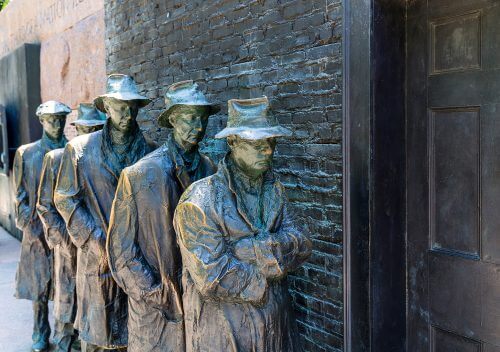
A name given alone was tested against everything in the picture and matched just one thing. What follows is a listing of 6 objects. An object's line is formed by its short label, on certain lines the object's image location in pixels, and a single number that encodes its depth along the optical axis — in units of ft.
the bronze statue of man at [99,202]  15.15
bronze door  10.87
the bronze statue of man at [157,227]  12.68
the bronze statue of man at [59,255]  17.88
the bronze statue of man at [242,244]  9.62
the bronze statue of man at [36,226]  20.38
